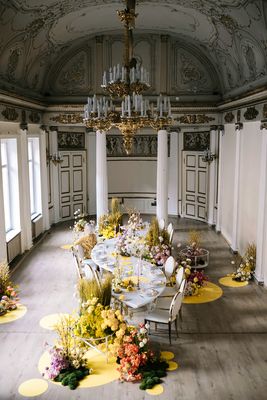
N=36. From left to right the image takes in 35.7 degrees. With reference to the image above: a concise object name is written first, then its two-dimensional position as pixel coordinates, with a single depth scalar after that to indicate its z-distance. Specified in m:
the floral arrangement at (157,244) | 9.62
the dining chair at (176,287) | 8.29
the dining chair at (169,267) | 9.01
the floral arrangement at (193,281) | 9.30
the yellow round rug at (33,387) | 5.96
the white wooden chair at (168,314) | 7.19
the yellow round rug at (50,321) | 7.93
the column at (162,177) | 14.26
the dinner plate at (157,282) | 7.80
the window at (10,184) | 11.65
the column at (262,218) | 9.68
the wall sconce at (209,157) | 15.42
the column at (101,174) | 14.27
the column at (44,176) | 14.51
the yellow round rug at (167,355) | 6.86
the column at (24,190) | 12.06
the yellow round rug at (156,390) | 5.96
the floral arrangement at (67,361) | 6.24
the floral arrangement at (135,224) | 10.44
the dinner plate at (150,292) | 7.32
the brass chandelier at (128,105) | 7.07
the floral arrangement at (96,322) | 6.35
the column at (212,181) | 15.48
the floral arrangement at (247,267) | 10.38
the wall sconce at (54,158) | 15.39
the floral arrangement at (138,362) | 6.19
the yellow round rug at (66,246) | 13.11
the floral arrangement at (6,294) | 8.53
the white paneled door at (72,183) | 16.52
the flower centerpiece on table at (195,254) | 10.94
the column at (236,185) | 12.06
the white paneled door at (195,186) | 16.51
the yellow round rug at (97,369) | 6.21
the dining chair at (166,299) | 7.55
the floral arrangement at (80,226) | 12.48
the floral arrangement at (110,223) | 11.95
